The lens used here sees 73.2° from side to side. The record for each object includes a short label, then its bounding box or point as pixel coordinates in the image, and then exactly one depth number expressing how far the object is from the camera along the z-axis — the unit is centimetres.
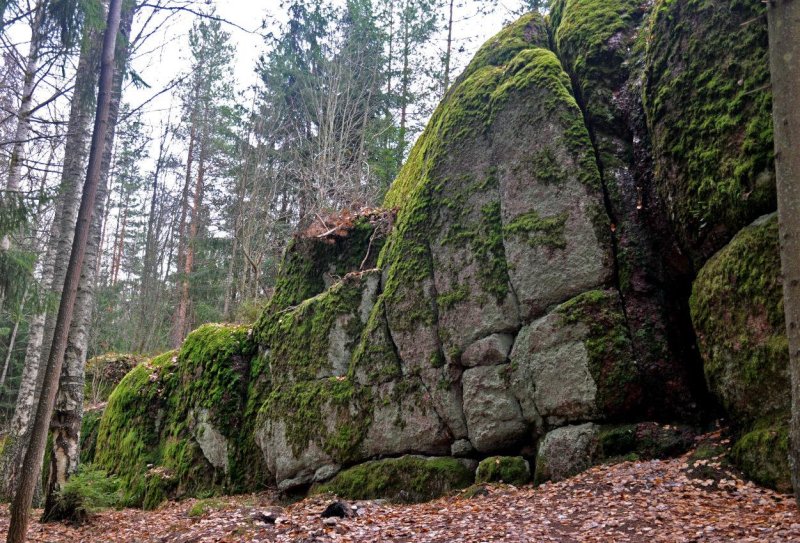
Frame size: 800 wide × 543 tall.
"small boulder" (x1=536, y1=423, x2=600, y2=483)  630
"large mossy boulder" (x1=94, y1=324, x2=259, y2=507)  998
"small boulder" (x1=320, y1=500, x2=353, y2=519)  634
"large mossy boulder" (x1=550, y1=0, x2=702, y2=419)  636
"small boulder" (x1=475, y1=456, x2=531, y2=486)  667
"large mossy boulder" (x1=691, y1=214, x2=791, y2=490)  489
